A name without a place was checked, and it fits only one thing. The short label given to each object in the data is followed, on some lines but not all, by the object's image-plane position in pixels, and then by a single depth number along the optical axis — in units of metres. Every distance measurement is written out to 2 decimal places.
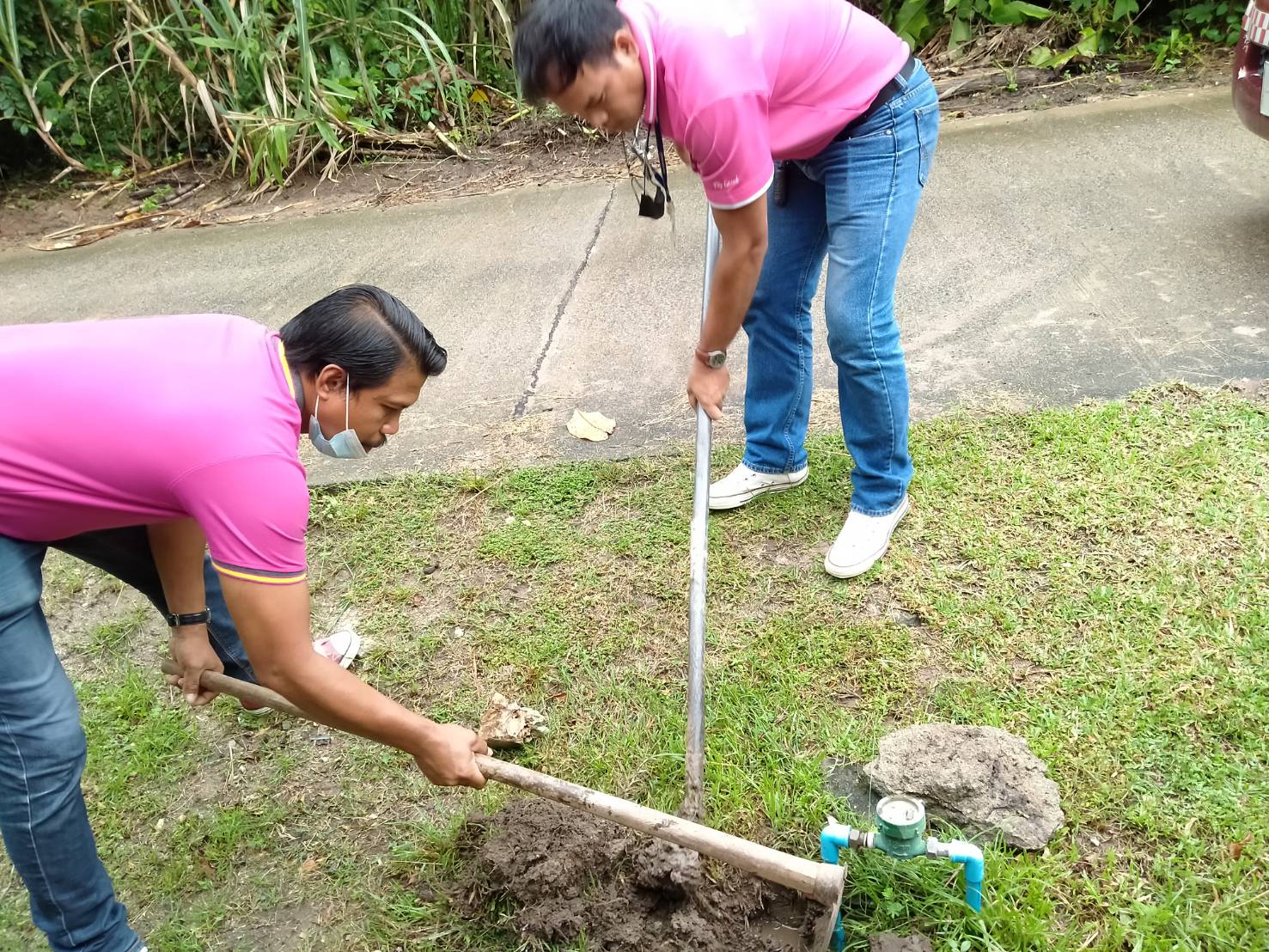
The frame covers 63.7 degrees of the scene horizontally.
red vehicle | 3.62
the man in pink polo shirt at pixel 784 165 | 2.02
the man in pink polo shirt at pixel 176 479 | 1.60
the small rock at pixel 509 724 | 2.46
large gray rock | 2.06
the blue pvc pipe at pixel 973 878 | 1.82
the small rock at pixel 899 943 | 1.84
